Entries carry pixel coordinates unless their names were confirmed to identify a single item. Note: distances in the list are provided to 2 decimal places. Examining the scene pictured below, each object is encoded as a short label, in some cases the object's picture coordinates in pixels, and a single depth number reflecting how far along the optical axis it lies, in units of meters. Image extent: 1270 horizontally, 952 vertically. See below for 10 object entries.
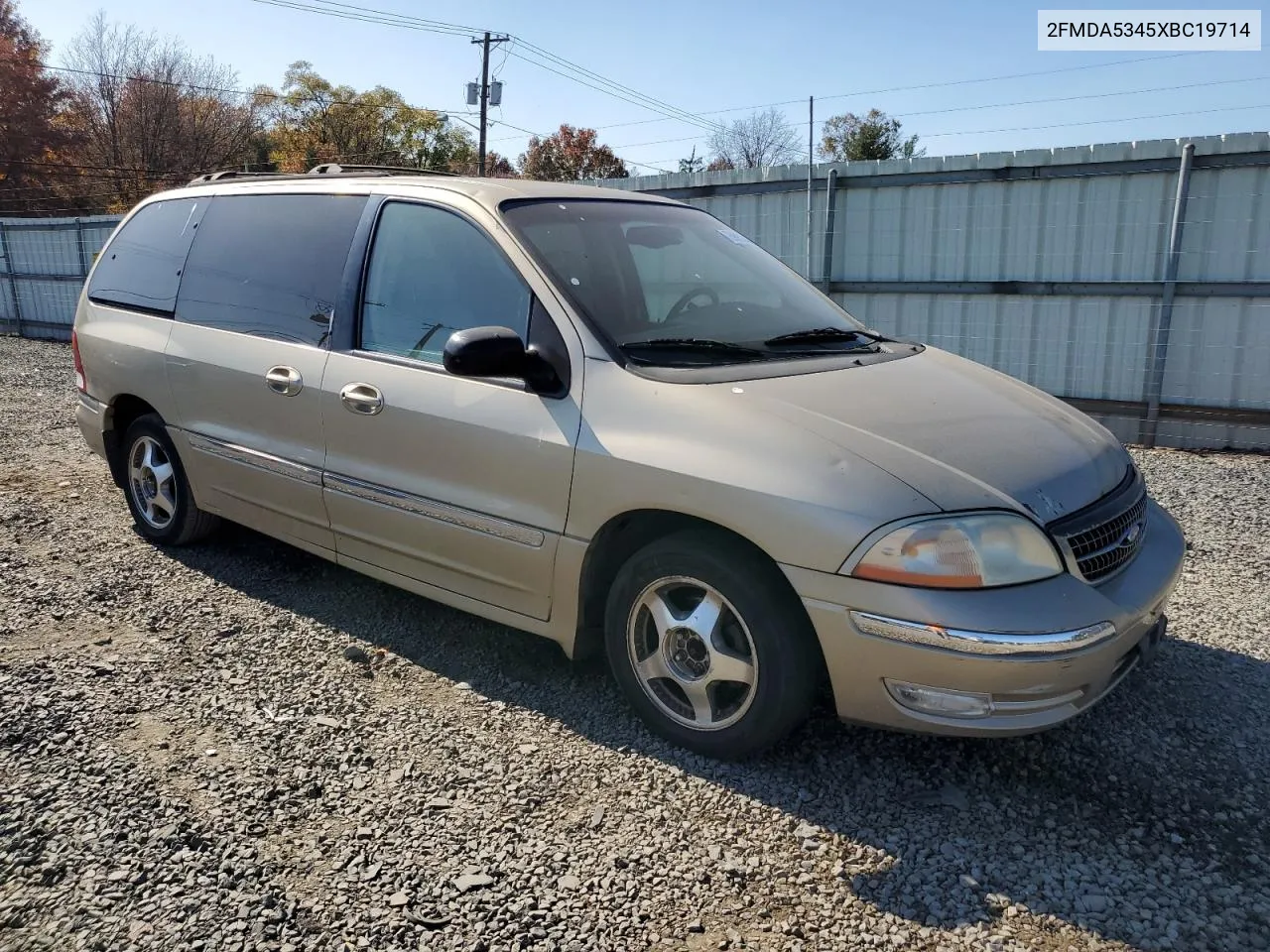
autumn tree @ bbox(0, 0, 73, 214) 35.53
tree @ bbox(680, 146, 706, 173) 43.88
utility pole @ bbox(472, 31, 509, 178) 40.84
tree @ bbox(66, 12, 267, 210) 38.09
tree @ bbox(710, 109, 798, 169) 58.50
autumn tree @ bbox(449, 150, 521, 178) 53.50
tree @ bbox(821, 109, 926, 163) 48.72
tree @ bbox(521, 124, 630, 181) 54.78
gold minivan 2.61
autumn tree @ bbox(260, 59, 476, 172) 48.62
